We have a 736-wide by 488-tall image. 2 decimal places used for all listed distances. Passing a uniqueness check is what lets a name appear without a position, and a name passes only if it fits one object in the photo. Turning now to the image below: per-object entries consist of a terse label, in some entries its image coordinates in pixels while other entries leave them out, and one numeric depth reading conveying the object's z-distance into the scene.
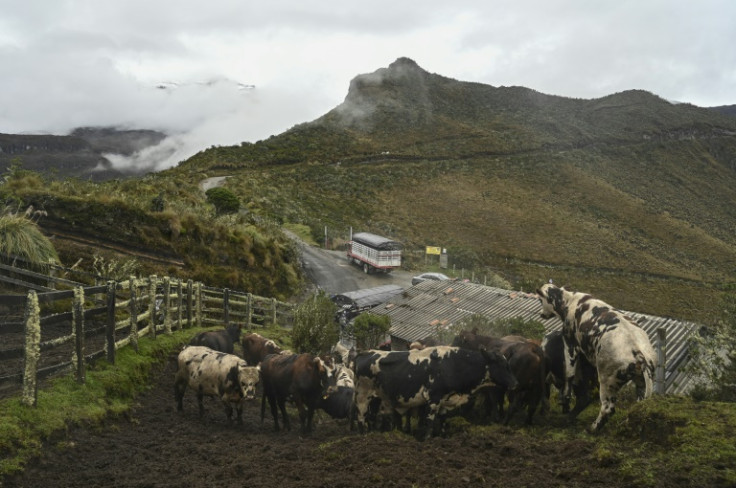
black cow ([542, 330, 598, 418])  8.51
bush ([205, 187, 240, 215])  41.06
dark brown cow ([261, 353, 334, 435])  9.92
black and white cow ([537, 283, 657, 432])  7.21
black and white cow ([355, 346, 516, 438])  8.49
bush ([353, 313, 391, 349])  20.83
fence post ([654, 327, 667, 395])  8.41
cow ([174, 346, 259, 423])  10.30
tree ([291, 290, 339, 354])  16.50
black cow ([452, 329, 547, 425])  8.67
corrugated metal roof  16.38
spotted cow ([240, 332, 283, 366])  13.02
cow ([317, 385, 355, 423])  10.96
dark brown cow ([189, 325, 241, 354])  12.49
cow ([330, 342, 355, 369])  13.61
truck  41.12
